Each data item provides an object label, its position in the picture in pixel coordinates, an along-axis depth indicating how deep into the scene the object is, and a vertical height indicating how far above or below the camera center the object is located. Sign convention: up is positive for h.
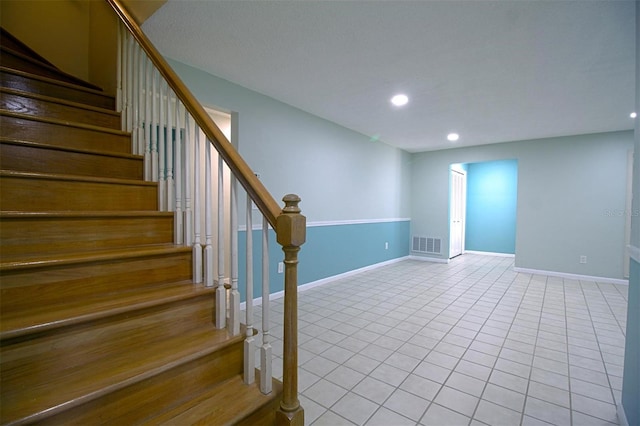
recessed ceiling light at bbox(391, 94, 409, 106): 3.32 +1.29
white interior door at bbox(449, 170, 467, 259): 6.43 -0.04
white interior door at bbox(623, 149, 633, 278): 4.40 +0.04
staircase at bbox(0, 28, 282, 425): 0.99 -0.41
